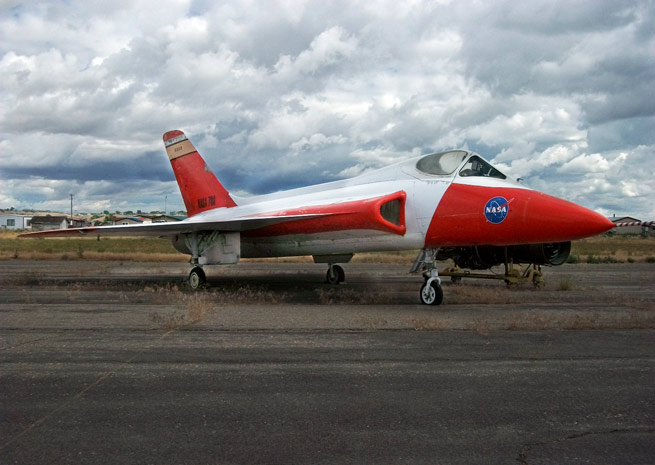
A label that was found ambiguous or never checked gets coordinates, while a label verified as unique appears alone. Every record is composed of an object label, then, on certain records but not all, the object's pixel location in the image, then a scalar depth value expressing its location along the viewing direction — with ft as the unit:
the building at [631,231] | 297.02
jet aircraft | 32.60
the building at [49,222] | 372.33
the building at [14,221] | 445.62
